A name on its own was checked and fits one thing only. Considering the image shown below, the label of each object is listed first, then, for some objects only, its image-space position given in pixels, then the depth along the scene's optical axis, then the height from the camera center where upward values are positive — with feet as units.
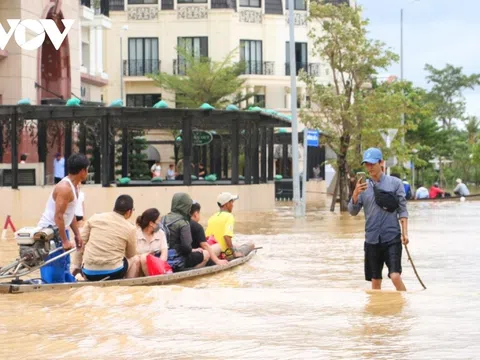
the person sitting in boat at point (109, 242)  45.57 -3.13
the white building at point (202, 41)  227.20 +23.48
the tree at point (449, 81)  365.40 +24.23
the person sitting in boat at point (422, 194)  166.50 -4.91
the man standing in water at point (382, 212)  41.78 -1.89
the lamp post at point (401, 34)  214.28 +22.99
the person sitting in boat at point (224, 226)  57.62 -3.24
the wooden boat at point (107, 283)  43.91 -4.72
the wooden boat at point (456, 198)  161.17 -5.47
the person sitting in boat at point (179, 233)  52.39 -3.24
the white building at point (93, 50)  184.55 +18.29
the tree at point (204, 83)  207.82 +13.86
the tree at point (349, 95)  126.52 +7.04
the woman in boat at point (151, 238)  50.06 -3.29
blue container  46.21 -4.32
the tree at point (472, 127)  323.90 +9.01
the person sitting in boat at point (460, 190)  172.24 -4.51
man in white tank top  44.39 -1.54
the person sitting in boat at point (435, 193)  169.17 -4.85
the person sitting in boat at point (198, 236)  53.83 -3.46
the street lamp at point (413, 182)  153.67 -3.98
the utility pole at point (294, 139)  117.50 +2.12
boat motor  44.27 -3.12
